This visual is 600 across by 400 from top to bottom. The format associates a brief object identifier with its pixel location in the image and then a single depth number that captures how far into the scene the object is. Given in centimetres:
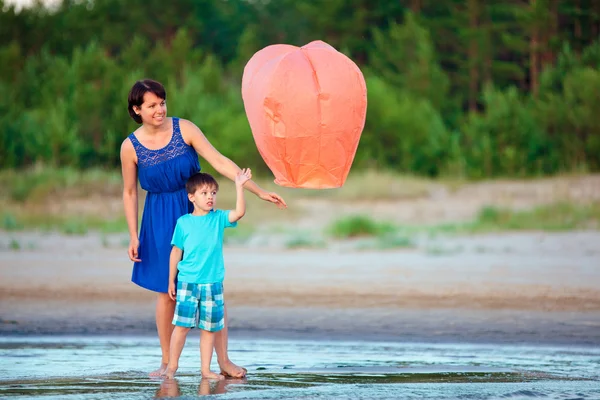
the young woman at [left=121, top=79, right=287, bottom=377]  1268
